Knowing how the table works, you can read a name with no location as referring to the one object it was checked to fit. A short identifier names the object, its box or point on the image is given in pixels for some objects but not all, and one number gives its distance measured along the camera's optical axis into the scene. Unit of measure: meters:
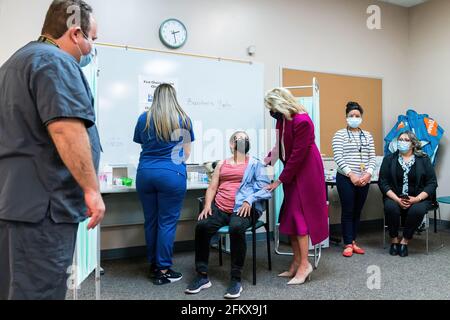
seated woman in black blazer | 3.44
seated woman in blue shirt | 2.58
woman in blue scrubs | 2.68
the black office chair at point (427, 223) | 3.51
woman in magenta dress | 2.69
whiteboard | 3.31
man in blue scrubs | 1.10
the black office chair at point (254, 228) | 2.67
